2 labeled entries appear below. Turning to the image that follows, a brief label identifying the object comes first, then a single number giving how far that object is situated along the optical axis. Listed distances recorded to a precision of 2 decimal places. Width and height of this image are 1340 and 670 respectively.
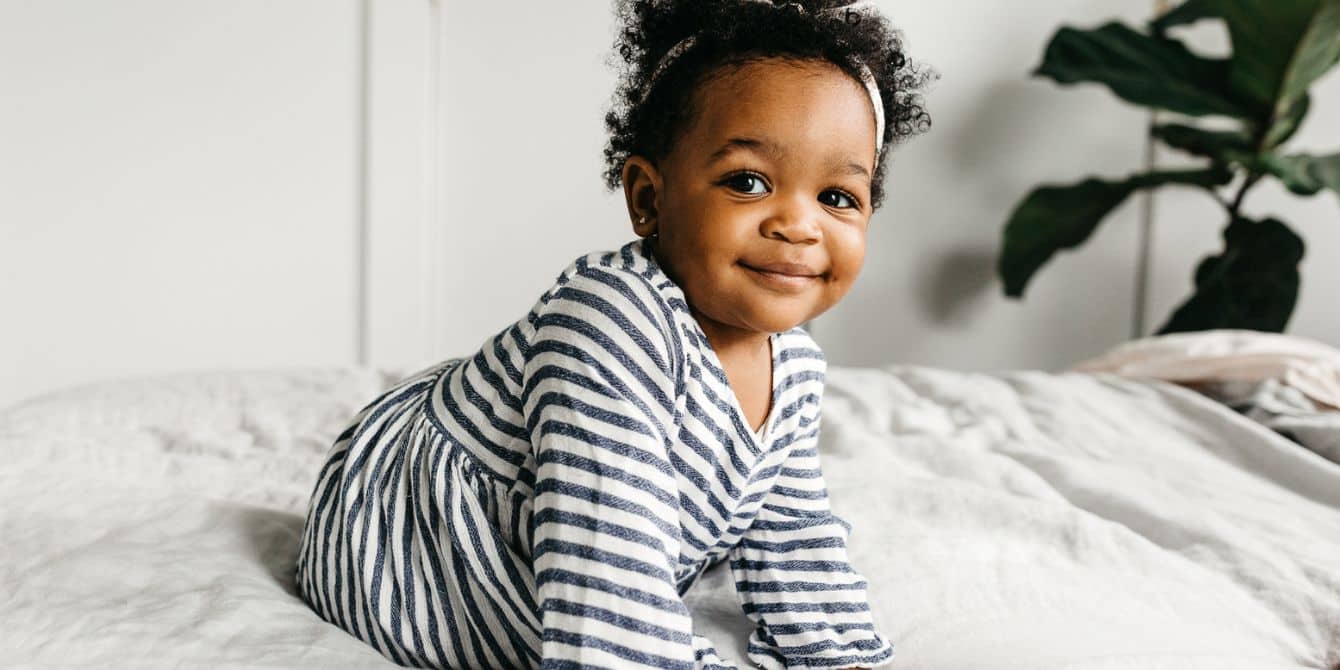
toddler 0.64
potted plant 2.17
